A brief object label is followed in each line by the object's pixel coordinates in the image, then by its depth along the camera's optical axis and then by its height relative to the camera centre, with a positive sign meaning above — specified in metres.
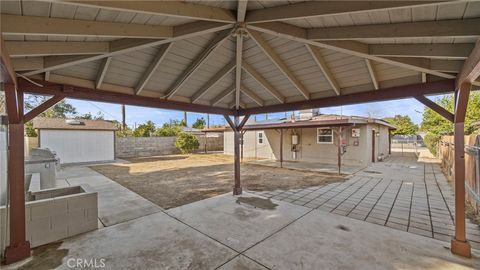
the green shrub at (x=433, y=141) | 16.15 -0.66
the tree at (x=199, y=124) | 33.28 +1.77
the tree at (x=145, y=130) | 20.81 +0.52
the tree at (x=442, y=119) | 10.20 +1.04
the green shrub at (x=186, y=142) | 18.34 -0.63
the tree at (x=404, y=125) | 24.95 +1.11
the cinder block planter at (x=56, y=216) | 3.20 -1.34
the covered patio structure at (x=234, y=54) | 1.98 +1.11
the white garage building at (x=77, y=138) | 12.09 -0.17
